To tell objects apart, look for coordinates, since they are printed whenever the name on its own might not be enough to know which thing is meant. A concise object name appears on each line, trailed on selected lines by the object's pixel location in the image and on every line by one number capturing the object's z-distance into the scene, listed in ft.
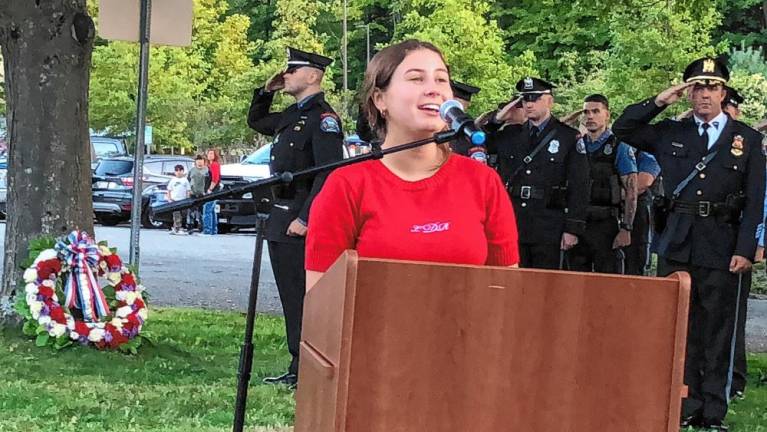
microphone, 9.59
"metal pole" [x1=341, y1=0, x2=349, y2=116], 128.67
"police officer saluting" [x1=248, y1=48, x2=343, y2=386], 22.06
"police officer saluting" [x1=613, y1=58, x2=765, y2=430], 20.24
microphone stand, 11.87
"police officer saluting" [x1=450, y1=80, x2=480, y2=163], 24.07
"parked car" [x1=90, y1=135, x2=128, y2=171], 102.06
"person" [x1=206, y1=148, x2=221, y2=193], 77.63
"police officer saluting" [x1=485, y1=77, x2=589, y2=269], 26.96
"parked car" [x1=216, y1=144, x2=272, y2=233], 80.69
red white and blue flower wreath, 24.67
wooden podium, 7.60
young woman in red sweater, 9.80
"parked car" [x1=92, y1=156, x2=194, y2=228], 85.40
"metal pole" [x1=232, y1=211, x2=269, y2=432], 13.23
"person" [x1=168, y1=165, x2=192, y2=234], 77.71
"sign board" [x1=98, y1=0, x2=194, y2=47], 26.50
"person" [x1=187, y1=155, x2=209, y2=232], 76.54
